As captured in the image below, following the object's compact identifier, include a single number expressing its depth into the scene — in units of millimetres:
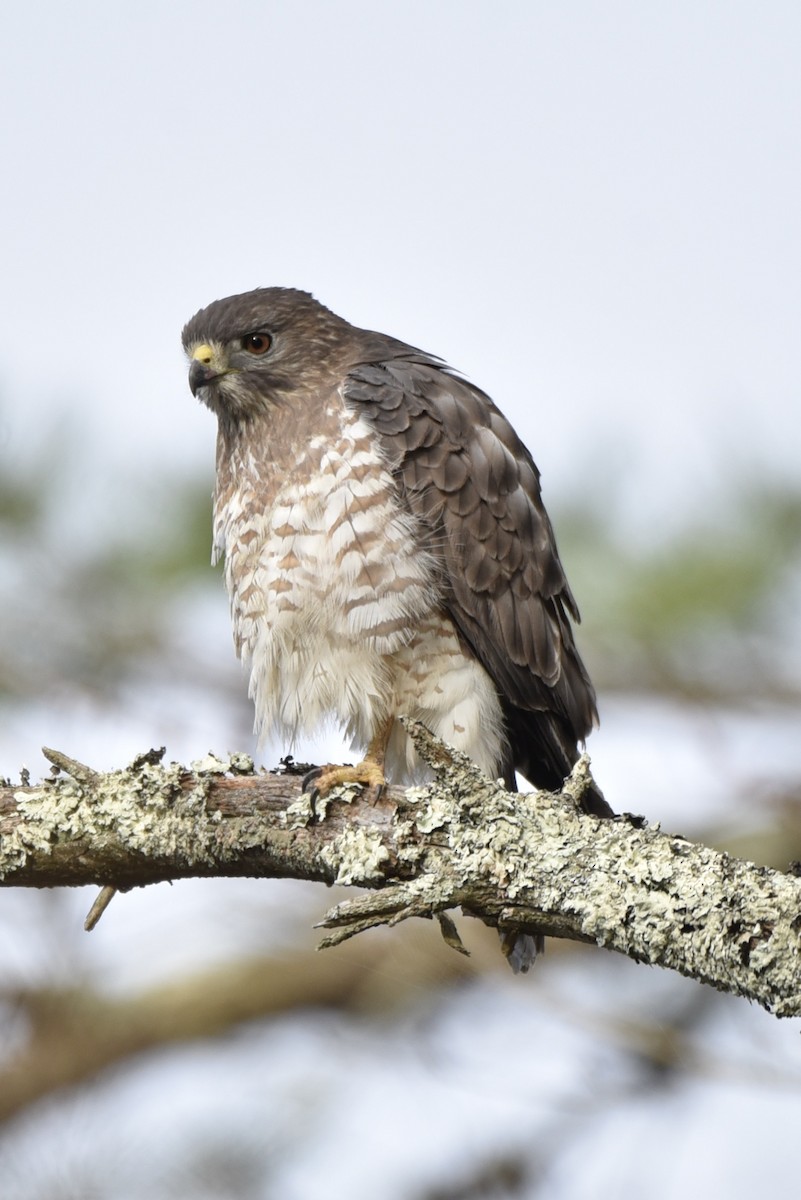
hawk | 9672
